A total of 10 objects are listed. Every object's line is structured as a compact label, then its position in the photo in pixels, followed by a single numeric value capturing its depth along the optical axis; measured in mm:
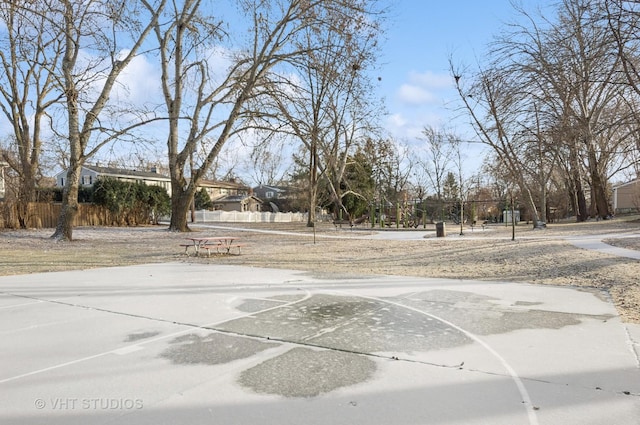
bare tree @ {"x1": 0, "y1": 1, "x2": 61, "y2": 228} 29672
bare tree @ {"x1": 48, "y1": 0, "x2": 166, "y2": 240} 20547
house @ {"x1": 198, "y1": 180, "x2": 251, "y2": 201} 82000
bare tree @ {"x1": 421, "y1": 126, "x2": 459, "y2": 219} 59209
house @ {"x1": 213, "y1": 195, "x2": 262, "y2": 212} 76062
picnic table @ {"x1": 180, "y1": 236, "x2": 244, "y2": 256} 15914
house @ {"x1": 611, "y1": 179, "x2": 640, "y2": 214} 55262
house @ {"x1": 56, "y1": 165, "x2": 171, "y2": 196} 60750
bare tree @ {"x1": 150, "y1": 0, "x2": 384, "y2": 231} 24609
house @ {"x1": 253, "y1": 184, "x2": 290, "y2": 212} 78688
